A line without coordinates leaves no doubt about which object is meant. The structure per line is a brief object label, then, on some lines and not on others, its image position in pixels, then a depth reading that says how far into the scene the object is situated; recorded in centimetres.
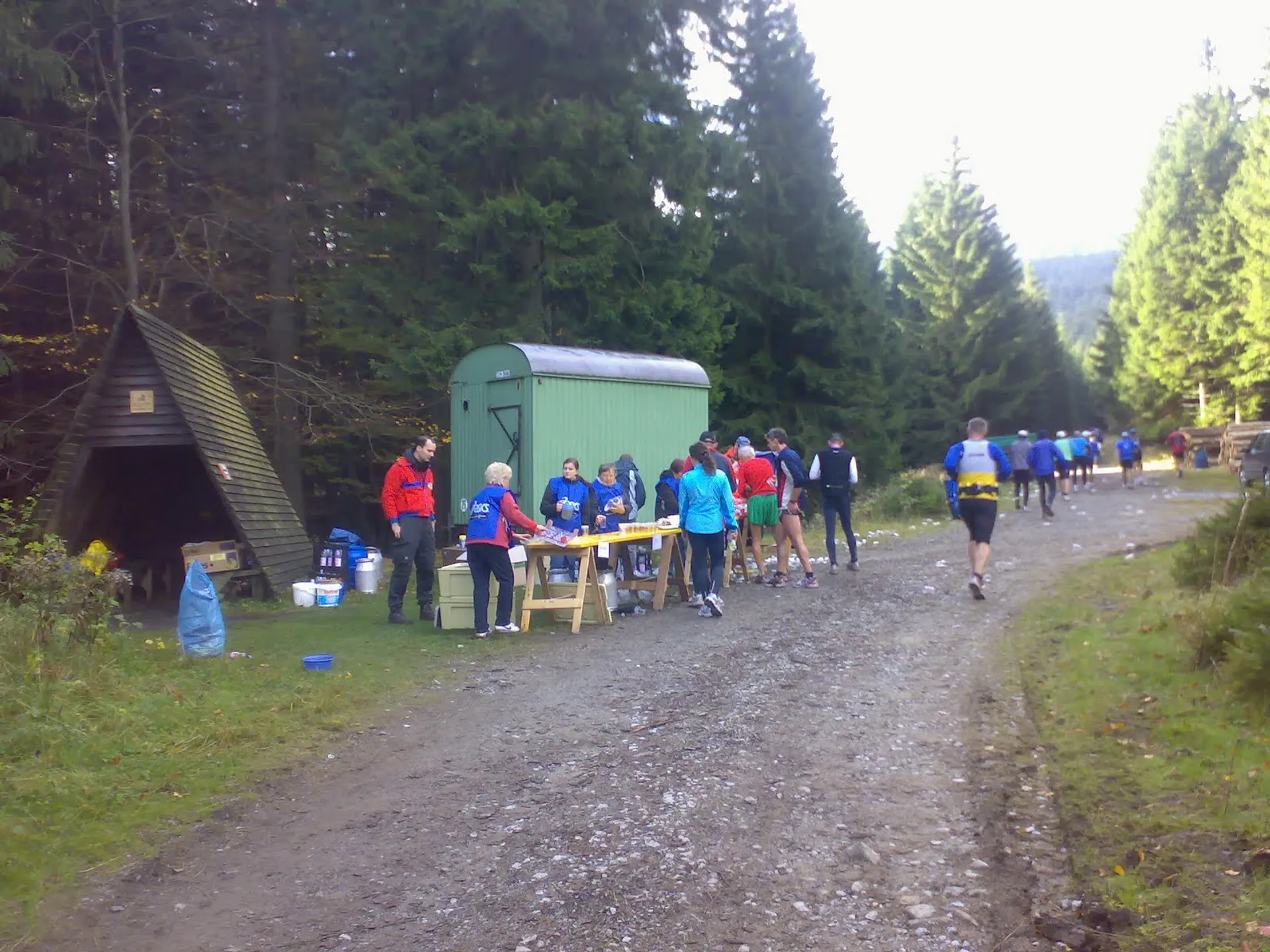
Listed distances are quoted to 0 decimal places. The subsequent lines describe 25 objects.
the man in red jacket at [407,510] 1080
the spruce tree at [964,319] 4306
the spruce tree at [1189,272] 4266
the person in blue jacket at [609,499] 1162
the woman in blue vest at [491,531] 959
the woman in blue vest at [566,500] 1102
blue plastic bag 874
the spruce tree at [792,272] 2738
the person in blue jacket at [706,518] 1078
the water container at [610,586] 1124
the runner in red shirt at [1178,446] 3075
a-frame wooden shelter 1207
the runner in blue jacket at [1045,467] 2061
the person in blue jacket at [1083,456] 2838
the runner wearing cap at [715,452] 1210
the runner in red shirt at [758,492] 1290
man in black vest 1324
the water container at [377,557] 1451
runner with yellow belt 1106
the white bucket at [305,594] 1254
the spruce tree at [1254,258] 3691
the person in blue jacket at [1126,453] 2889
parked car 2312
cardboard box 1259
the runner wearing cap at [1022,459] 2223
